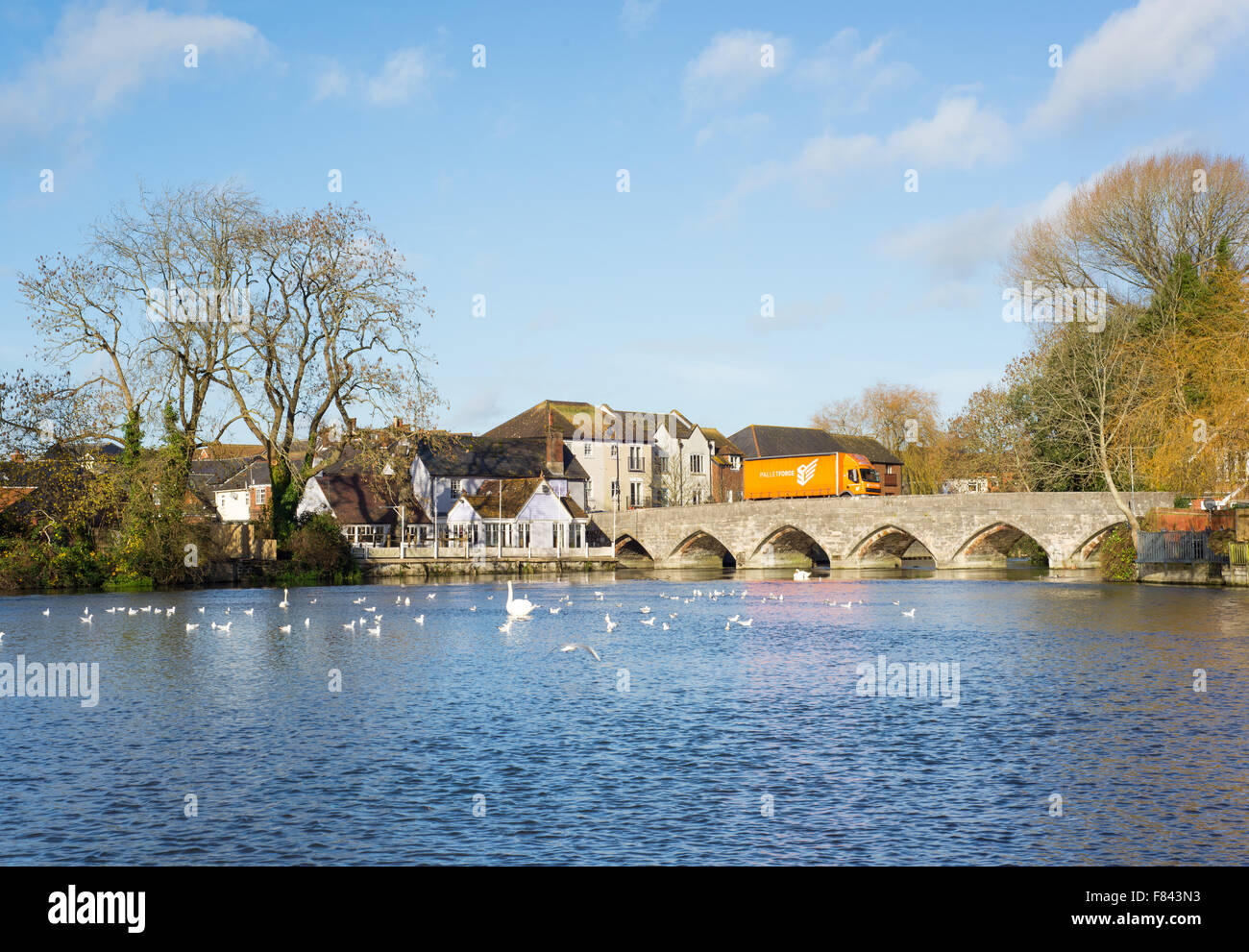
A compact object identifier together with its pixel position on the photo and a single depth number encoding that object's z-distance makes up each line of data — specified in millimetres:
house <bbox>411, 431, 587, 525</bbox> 82625
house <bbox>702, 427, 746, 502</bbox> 101312
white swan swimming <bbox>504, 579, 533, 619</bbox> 33125
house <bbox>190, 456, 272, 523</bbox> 95688
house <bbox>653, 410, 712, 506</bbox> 95562
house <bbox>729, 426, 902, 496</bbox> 105875
